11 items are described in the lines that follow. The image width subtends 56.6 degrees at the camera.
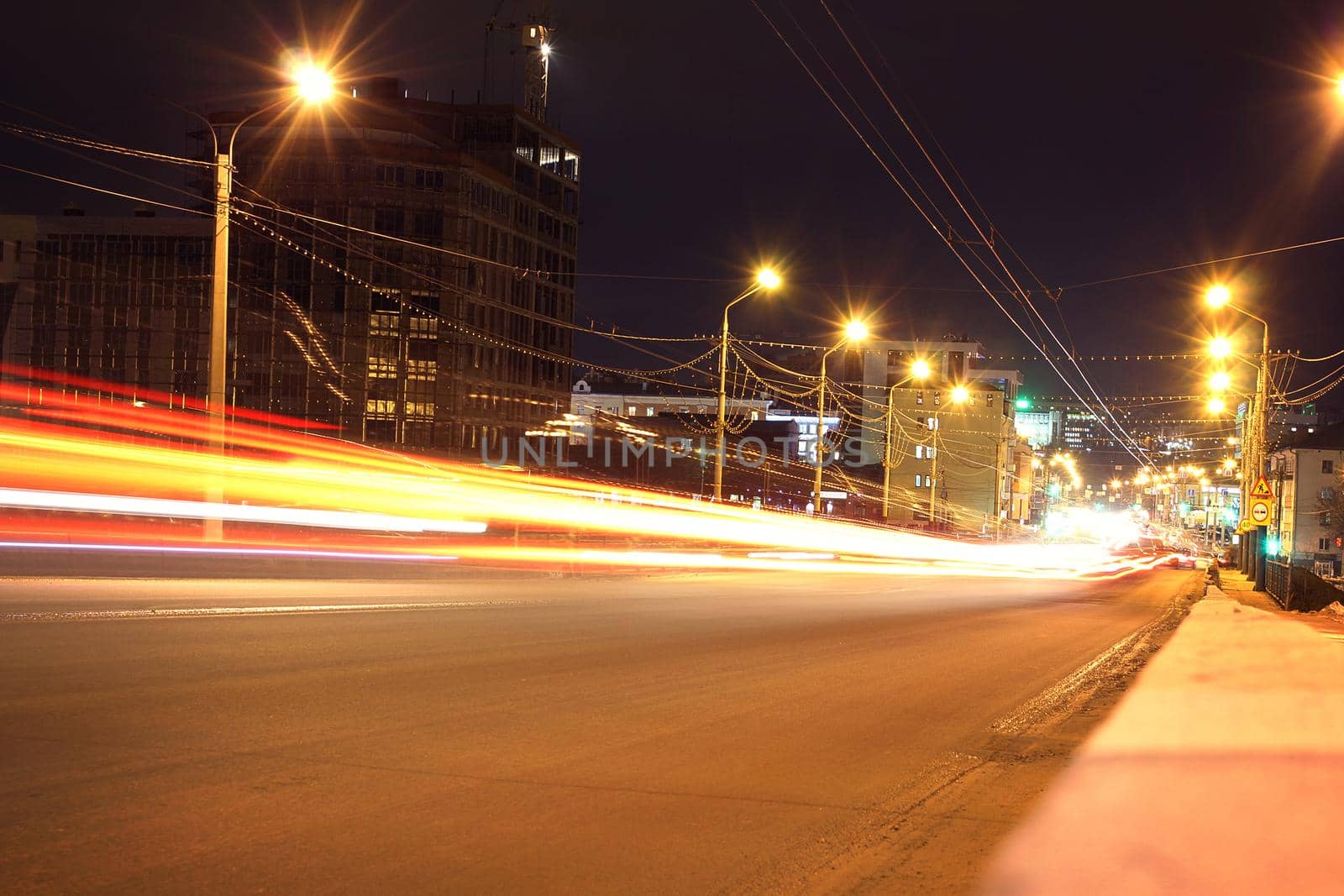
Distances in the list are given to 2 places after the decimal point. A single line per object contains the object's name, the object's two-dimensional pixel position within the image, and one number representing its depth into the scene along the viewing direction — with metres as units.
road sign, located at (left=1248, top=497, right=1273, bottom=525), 32.28
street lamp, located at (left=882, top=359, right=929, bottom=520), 47.62
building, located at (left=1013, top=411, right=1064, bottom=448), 176.41
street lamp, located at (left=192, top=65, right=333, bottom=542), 23.08
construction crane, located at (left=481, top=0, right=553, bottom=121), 105.56
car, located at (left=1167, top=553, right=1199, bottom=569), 67.25
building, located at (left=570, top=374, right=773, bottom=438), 125.12
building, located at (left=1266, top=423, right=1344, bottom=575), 94.94
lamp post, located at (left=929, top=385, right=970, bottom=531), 56.59
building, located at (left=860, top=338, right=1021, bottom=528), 94.75
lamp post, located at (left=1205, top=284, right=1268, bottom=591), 37.31
